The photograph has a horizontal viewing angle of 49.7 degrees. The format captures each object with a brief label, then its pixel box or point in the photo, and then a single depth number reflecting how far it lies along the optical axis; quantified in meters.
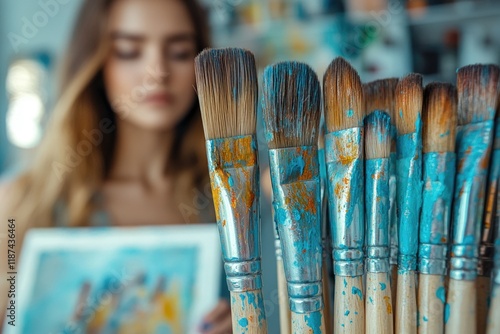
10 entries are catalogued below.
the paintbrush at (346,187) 0.48
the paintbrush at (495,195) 0.50
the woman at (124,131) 1.30
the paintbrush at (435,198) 0.49
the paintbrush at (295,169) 0.48
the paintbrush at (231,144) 0.48
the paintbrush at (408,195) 0.49
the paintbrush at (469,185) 0.49
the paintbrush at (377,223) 0.48
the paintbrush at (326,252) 0.53
